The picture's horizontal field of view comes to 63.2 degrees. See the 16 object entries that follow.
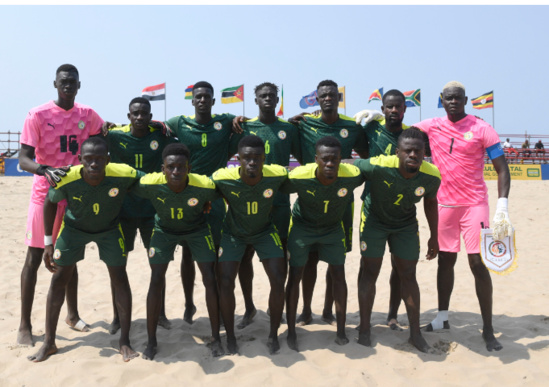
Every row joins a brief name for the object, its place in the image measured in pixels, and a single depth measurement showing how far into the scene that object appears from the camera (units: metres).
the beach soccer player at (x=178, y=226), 4.45
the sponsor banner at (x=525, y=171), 22.56
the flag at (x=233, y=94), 26.41
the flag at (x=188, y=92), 24.39
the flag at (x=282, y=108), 27.48
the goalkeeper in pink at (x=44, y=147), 4.83
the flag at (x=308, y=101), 27.59
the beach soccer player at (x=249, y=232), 4.48
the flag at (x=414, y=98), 28.03
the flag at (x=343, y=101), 26.84
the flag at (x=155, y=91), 25.84
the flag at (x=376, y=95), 28.92
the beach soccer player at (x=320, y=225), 4.54
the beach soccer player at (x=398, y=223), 4.55
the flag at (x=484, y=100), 26.41
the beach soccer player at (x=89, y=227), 4.37
